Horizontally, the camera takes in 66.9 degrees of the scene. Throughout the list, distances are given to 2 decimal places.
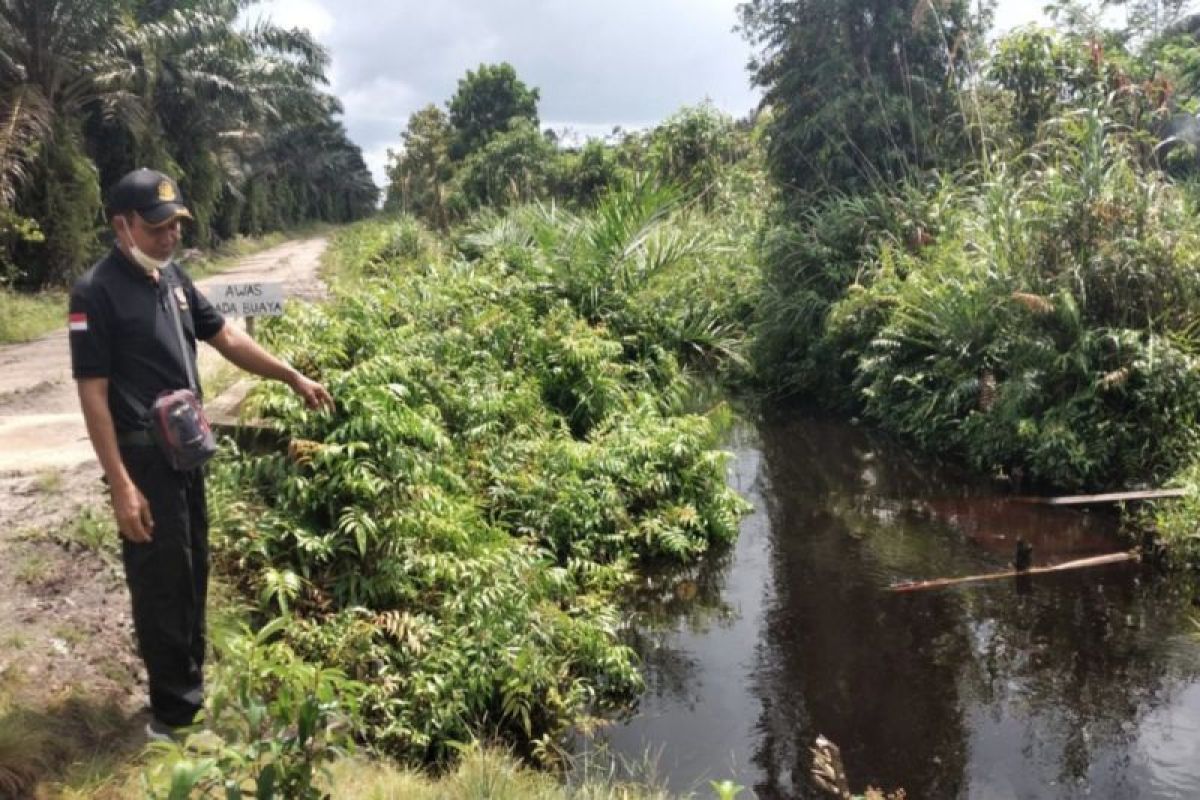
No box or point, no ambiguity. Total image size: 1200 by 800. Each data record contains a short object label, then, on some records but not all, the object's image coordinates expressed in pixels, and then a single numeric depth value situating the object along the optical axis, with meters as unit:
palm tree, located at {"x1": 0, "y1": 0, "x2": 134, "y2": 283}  13.45
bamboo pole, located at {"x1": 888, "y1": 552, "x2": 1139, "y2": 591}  6.09
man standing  2.82
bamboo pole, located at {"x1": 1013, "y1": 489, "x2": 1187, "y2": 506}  6.55
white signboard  5.94
